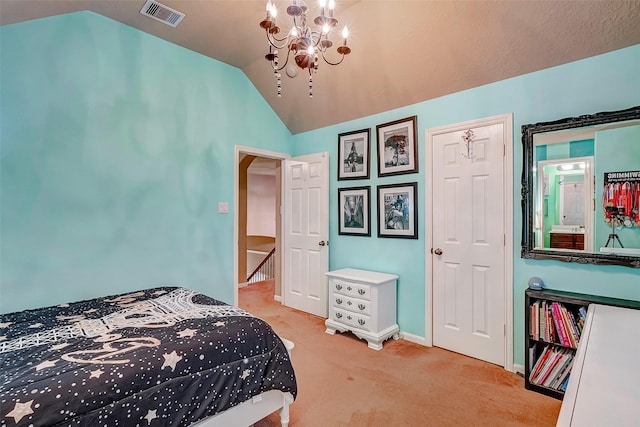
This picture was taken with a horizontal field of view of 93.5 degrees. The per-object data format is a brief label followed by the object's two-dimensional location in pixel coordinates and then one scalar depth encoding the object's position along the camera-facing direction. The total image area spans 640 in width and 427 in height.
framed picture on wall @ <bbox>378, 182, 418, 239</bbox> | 3.05
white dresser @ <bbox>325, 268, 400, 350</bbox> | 2.93
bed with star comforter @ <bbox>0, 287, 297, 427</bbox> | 1.08
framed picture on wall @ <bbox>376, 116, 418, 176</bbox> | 3.06
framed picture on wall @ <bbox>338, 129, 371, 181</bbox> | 3.45
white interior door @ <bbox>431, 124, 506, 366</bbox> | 2.55
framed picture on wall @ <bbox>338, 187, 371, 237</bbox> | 3.45
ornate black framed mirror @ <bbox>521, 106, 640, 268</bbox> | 2.01
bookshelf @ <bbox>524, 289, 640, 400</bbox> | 2.05
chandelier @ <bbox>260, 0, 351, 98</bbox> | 1.52
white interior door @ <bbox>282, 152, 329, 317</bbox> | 3.78
